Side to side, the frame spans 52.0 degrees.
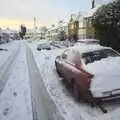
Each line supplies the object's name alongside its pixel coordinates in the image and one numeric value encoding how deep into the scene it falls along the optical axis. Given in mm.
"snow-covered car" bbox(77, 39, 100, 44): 10935
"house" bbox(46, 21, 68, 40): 28793
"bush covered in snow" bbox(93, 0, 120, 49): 9928
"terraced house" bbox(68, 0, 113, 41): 16461
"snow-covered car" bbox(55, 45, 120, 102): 3108
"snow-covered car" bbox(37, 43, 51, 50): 17247
